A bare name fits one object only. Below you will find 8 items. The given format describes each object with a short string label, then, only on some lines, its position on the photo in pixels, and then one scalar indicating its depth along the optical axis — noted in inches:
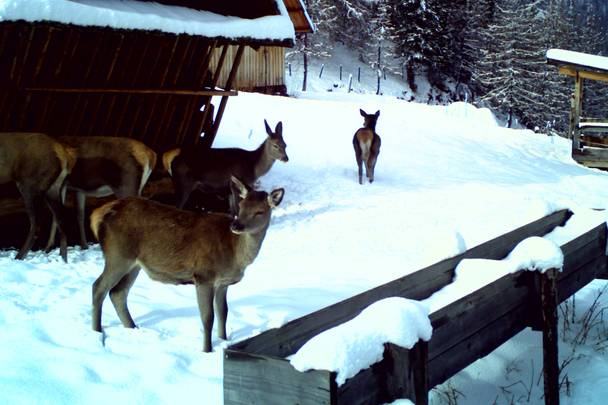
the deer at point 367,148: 539.8
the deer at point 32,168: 319.9
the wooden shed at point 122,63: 345.7
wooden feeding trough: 118.8
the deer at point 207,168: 408.8
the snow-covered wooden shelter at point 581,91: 722.2
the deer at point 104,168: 346.6
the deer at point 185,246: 212.4
